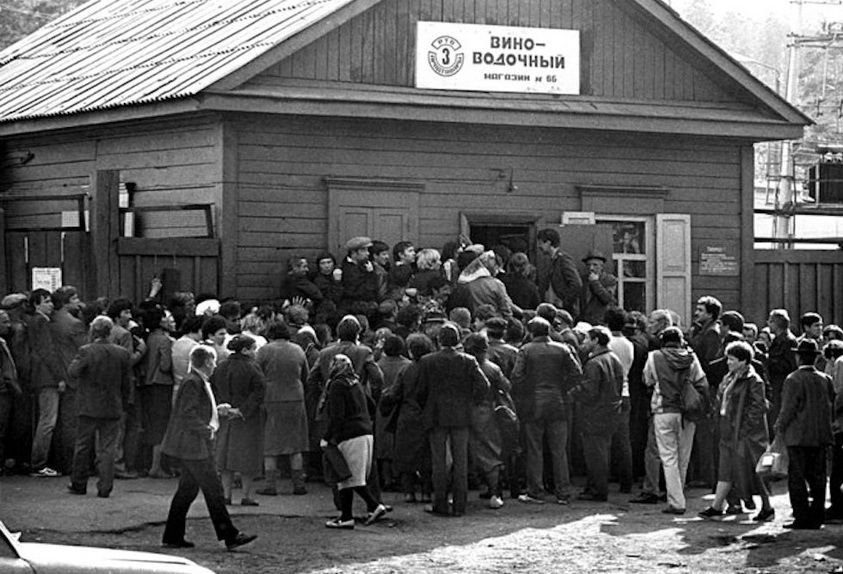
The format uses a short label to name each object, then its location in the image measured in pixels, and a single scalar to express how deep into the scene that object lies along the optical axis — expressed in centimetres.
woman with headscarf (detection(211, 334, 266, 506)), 1540
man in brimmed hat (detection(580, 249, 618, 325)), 2081
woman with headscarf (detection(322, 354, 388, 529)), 1435
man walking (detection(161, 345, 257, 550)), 1302
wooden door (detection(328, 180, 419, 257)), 2111
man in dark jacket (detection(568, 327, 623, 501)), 1645
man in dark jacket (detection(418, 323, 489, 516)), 1523
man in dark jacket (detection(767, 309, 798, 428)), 1764
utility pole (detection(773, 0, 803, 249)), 3931
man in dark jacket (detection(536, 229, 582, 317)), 2069
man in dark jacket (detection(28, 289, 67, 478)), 1689
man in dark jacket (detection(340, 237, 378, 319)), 1934
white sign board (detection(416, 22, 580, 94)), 2167
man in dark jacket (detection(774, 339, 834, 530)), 1445
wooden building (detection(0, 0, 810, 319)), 2019
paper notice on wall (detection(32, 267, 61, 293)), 1975
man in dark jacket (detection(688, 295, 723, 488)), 1733
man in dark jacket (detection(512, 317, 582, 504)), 1633
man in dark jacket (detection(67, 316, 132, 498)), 1562
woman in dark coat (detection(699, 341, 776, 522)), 1507
